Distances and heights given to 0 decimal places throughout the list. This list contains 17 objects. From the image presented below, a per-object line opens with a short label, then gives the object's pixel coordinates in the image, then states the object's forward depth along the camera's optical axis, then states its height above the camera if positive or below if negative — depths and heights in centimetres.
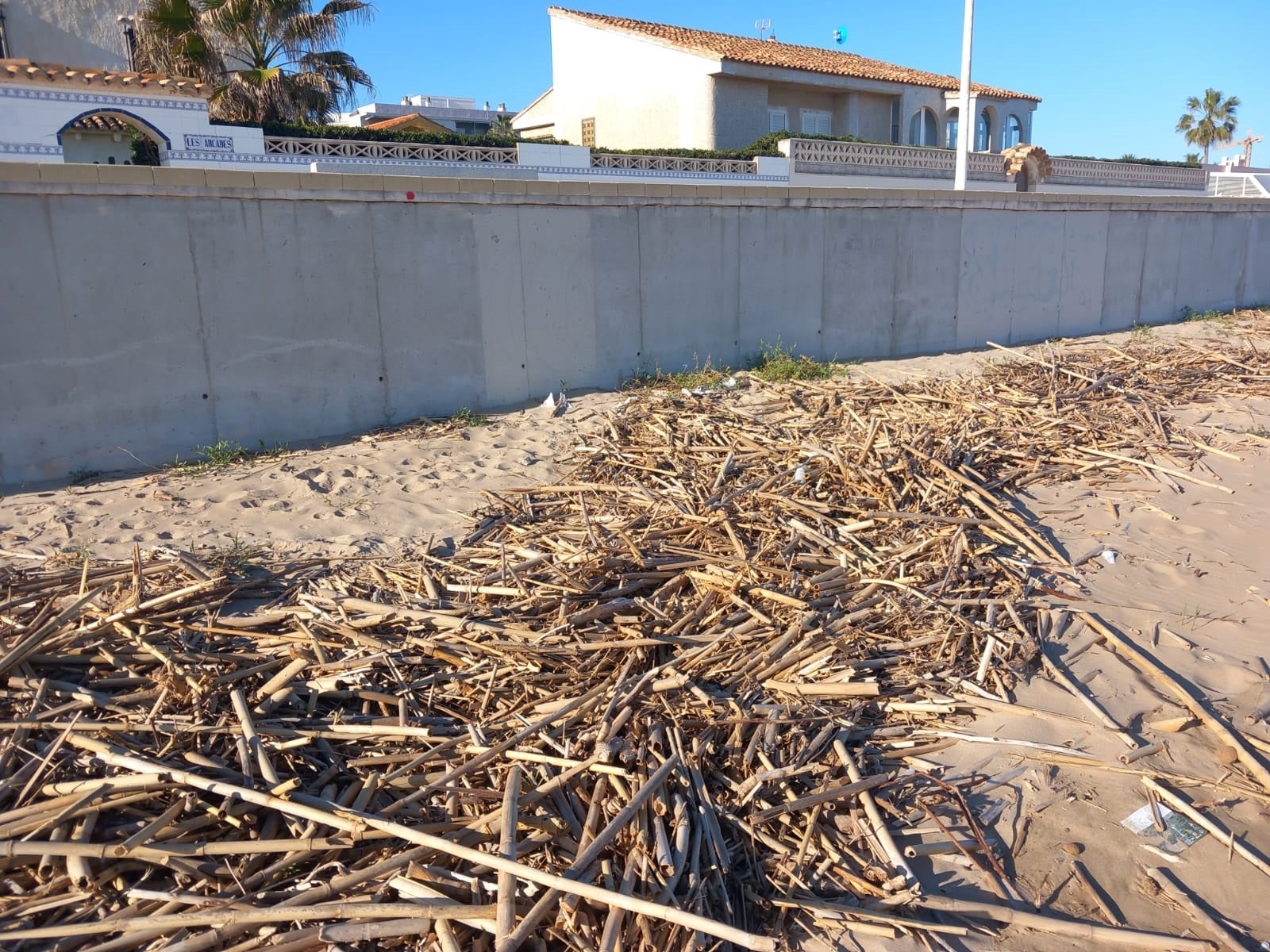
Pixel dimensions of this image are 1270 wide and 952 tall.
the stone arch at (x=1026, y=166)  2380 +107
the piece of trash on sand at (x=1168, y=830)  356 -235
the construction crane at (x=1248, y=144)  4748 +329
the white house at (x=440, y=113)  4031 +470
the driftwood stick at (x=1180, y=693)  393 -224
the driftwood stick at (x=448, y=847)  288 -204
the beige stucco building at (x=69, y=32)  1958 +405
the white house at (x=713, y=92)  2402 +332
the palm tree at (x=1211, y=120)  5247 +474
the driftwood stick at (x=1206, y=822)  344 -231
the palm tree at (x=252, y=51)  1669 +312
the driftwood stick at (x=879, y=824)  327 -222
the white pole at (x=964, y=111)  1722 +184
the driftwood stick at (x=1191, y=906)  312 -237
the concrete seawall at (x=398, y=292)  718 -70
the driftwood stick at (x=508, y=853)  291 -207
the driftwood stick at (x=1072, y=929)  308 -234
